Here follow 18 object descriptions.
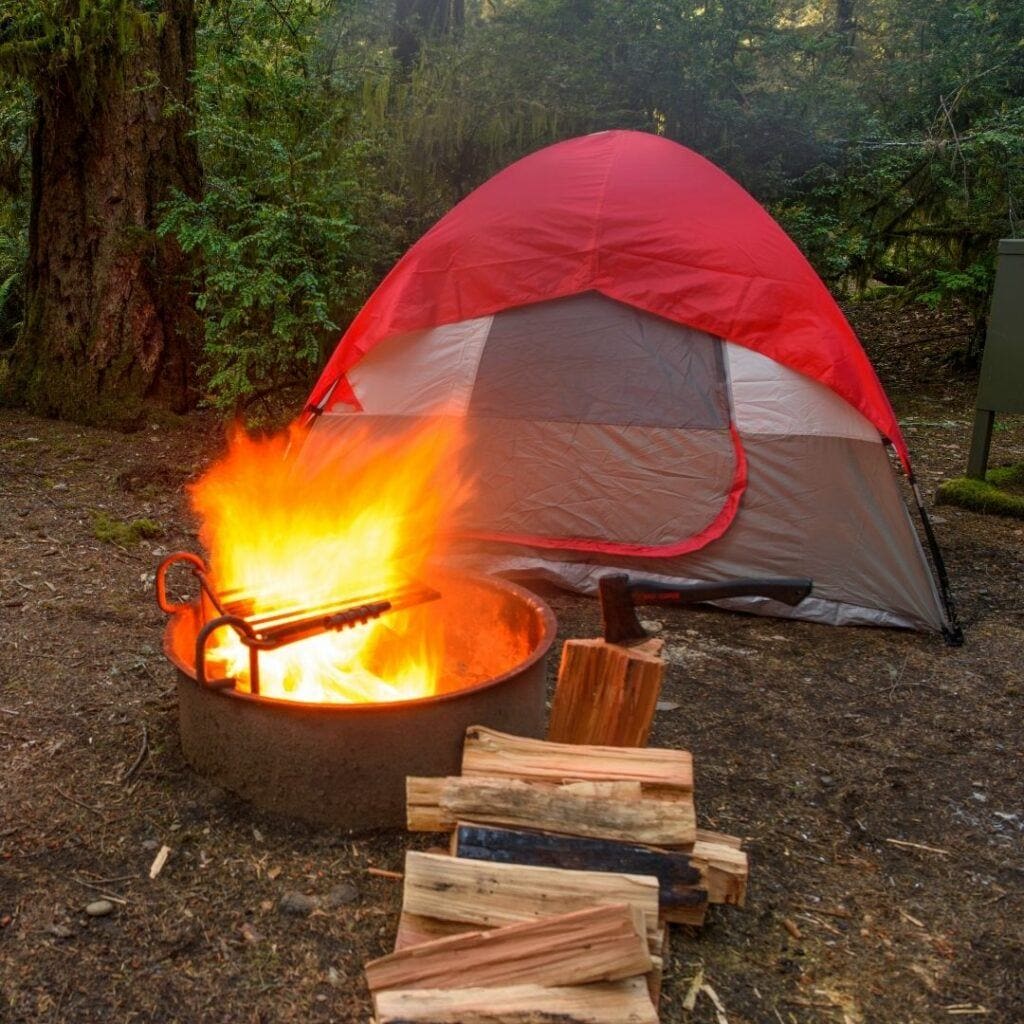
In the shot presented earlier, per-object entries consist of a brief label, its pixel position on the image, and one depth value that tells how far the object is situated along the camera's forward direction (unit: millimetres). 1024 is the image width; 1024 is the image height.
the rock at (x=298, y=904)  2361
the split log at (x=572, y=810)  2283
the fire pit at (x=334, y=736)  2557
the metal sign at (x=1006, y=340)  5996
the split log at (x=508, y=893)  2119
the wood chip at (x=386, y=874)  2502
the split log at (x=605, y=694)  2715
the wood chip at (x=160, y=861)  2477
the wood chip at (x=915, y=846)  2797
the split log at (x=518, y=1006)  1843
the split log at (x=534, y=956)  1934
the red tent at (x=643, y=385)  4465
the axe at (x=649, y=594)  2521
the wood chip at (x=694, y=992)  2131
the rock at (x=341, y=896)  2396
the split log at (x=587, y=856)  2240
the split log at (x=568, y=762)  2428
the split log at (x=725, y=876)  2330
